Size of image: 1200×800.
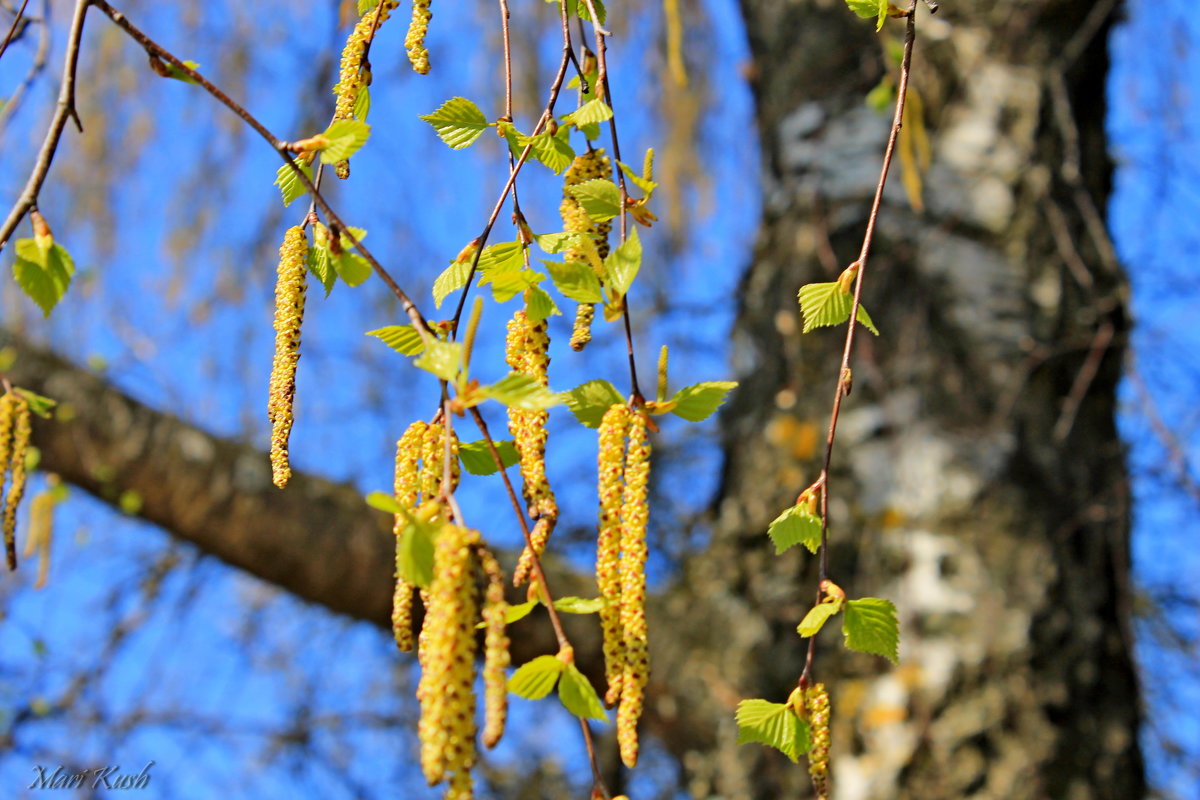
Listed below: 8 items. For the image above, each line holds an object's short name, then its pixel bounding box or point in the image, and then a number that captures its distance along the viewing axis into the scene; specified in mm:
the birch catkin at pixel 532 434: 618
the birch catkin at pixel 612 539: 615
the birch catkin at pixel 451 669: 570
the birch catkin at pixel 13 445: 675
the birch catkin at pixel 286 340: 629
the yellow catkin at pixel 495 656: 574
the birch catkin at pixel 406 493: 617
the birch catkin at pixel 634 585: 605
